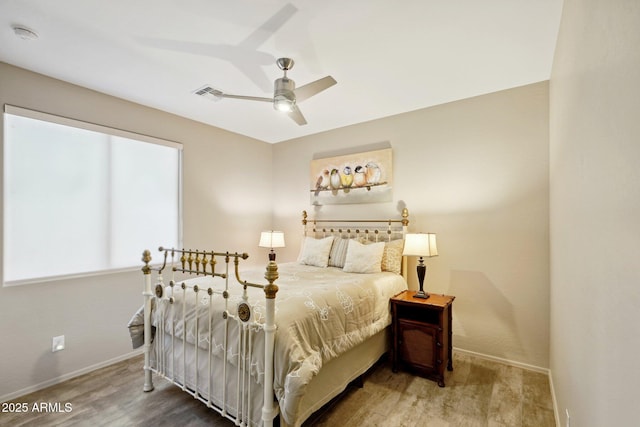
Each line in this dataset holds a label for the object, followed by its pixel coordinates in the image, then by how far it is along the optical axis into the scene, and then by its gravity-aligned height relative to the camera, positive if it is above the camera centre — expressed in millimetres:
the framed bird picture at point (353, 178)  3812 +497
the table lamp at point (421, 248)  2920 -331
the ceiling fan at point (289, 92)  2188 +936
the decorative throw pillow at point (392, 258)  3344 -488
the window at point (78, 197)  2547 +178
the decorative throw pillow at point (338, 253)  3615 -467
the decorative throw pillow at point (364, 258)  3230 -482
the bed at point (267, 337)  1713 -849
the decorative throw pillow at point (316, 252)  3662 -471
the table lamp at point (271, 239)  4387 -364
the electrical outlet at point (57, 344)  2693 -1165
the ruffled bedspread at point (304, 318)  1693 -749
